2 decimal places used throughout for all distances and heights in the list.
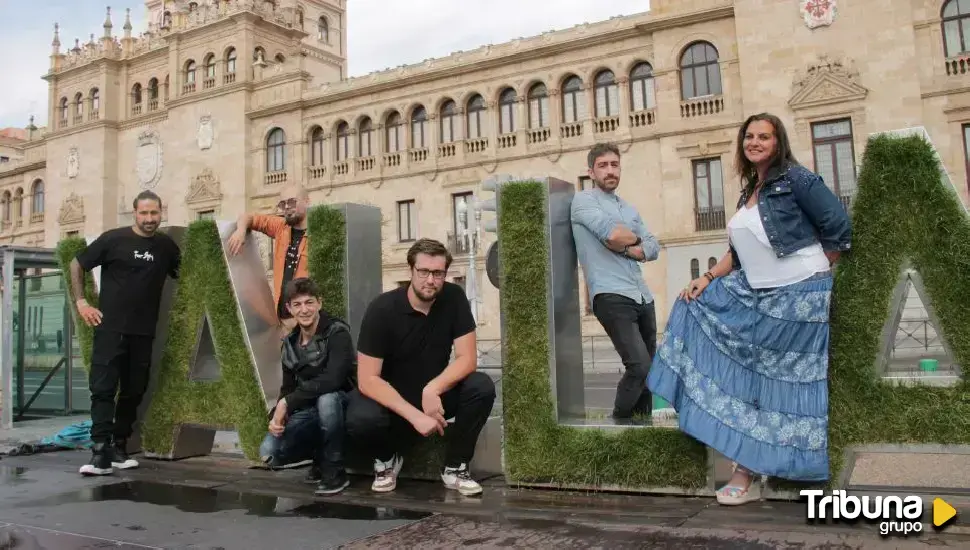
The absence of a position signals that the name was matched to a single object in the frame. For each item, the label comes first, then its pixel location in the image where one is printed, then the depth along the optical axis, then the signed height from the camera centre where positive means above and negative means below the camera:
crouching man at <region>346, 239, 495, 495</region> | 4.38 -0.15
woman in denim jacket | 3.76 -0.06
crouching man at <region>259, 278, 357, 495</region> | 4.61 -0.30
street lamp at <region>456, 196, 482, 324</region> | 21.70 +3.59
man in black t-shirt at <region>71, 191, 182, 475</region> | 5.68 +0.31
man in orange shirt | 5.48 +0.84
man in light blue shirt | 4.46 +0.41
